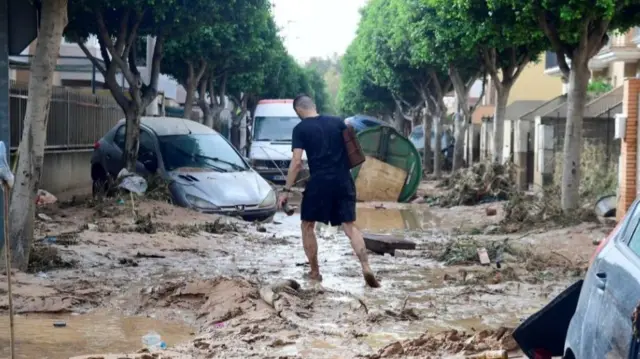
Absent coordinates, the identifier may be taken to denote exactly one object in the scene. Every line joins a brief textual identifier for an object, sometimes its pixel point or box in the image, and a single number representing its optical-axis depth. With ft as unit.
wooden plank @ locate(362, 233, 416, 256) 40.27
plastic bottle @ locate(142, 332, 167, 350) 22.06
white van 84.99
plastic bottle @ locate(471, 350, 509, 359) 18.19
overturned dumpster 74.38
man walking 31.19
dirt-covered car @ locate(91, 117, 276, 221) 51.90
